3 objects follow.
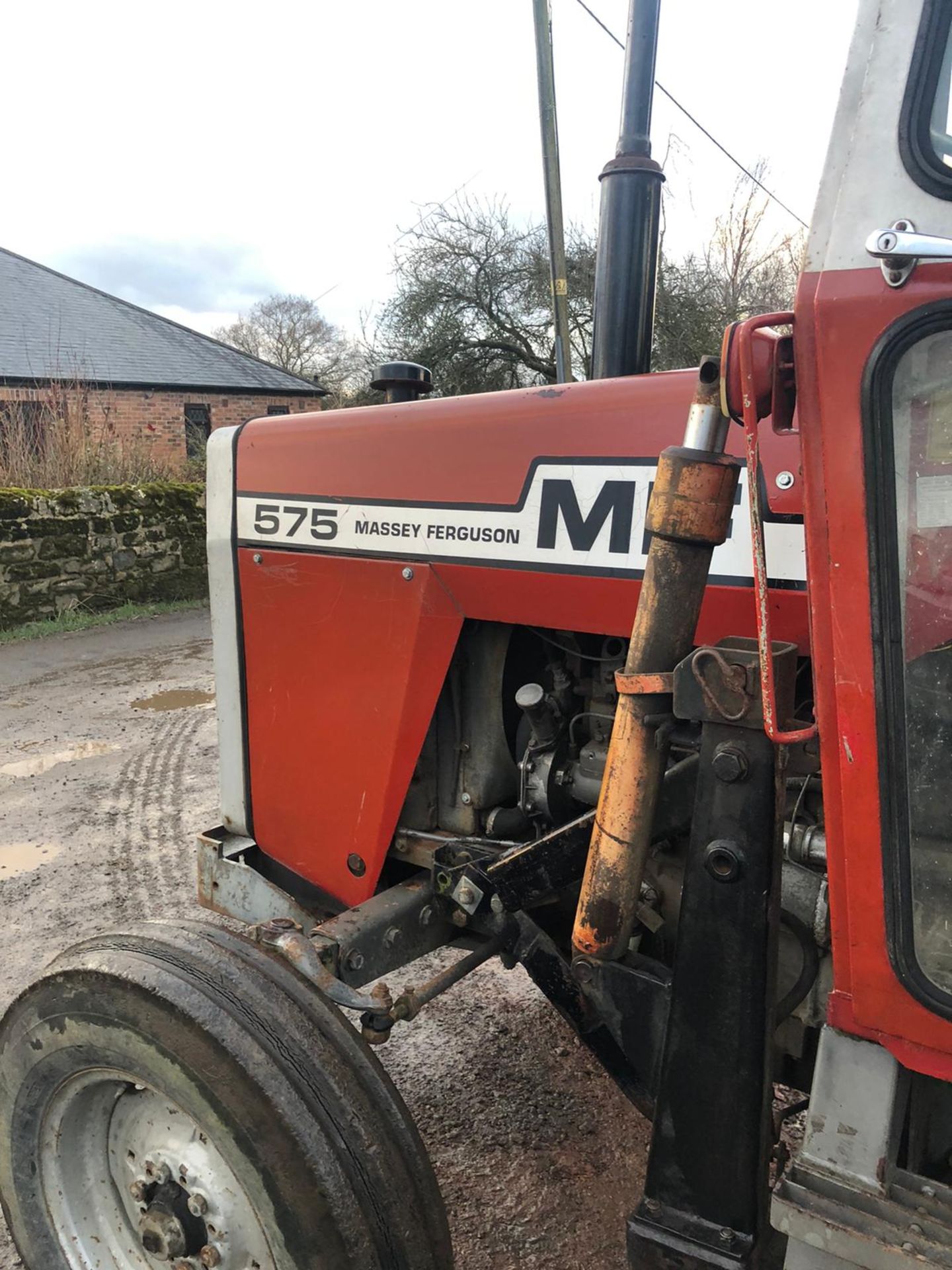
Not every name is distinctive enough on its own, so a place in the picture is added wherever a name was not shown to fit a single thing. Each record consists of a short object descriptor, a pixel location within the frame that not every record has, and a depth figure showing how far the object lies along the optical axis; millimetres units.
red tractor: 1059
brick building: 15469
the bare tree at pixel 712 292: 12117
